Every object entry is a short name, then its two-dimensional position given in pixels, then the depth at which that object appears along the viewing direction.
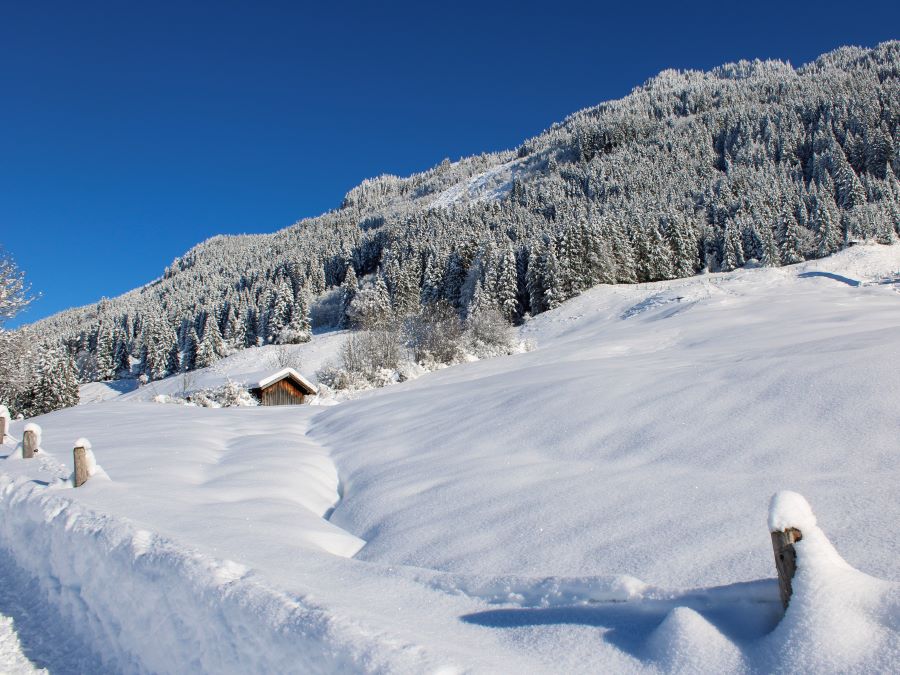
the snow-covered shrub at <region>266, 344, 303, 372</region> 50.25
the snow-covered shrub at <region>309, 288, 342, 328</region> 89.25
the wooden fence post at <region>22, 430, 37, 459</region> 10.06
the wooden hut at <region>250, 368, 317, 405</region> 33.66
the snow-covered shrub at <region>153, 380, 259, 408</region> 30.44
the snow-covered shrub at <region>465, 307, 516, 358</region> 39.66
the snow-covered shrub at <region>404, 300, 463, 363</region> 38.38
